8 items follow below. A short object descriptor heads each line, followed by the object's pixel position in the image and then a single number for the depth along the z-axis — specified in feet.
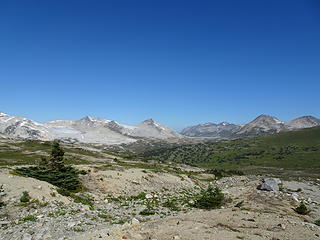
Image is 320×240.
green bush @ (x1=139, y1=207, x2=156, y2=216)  89.76
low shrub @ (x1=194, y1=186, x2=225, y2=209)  101.96
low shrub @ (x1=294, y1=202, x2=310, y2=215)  102.78
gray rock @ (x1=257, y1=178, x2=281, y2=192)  162.40
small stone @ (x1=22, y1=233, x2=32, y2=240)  56.29
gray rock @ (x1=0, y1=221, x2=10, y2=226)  68.90
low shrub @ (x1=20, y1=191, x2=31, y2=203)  89.52
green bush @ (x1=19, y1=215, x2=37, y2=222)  72.23
